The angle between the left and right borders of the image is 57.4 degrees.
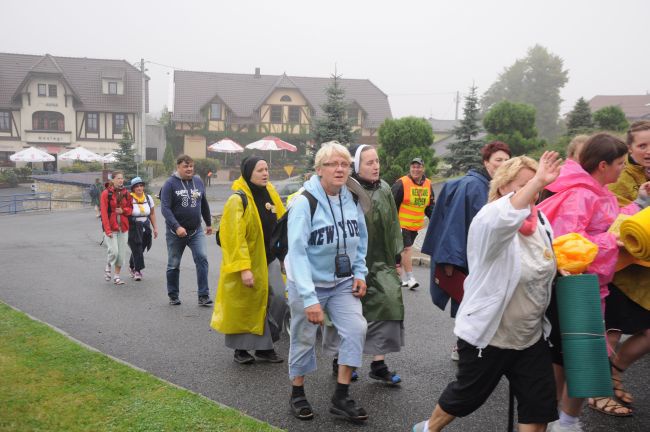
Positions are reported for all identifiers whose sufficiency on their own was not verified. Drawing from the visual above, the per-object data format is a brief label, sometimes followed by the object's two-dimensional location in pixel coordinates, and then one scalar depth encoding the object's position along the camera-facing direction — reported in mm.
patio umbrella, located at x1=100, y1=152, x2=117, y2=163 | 40591
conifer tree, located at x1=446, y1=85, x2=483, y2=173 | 24484
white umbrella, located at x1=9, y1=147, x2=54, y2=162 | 40250
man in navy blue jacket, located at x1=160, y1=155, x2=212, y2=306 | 8297
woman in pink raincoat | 3859
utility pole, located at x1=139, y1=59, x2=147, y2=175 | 50312
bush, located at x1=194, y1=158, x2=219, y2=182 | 48156
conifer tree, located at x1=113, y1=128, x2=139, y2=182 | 35531
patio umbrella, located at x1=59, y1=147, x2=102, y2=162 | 41147
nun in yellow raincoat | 5559
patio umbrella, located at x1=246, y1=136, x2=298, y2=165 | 43062
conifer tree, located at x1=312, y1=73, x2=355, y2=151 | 22766
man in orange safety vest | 9758
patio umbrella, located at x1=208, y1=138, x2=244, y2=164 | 44594
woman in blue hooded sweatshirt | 4270
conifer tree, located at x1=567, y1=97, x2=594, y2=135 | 26359
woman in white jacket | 3193
